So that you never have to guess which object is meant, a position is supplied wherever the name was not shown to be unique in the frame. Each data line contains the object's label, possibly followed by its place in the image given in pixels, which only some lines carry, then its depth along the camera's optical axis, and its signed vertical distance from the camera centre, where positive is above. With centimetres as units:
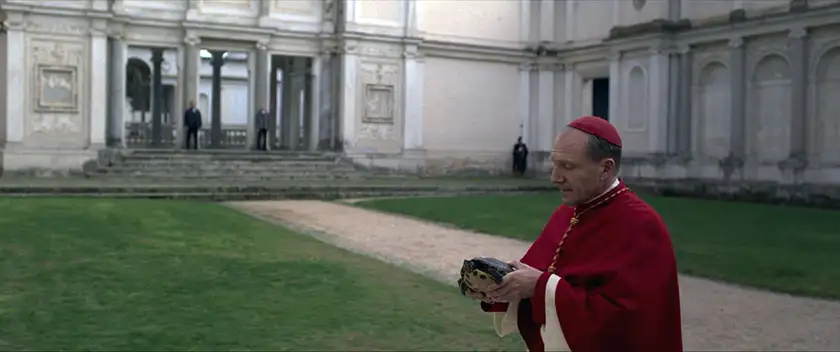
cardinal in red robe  242 -36
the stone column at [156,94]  3108 +208
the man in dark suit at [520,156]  3008 -8
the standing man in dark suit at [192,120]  2531 +89
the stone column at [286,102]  3177 +190
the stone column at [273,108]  3005 +159
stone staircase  2284 -49
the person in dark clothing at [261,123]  2659 +87
